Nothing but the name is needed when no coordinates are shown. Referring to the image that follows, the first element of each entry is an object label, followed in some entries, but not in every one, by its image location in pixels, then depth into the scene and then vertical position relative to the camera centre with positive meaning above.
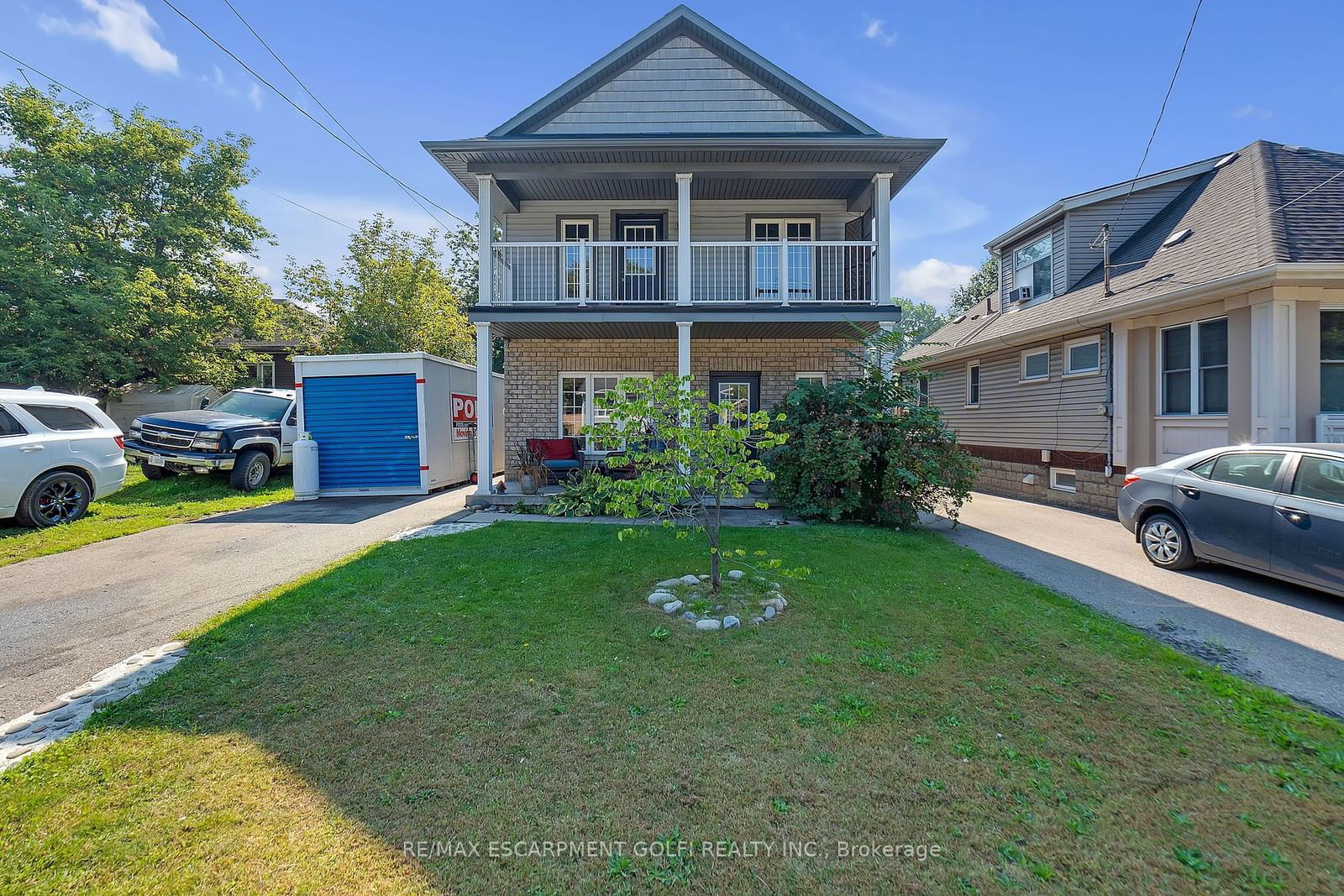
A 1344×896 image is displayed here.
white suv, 7.21 -0.22
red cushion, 10.38 -0.16
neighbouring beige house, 7.30 +1.90
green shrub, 7.82 -0.21
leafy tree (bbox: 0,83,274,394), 14.98 +5.82
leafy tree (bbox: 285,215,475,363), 17.98 +4.85
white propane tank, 10.30 -0.53
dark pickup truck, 10.46 -0.03
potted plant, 9.78 -0.54
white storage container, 10.74 +0.43
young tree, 4.38 -0.06
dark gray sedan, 4.86 -0.70
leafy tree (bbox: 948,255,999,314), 33.81 +10.24
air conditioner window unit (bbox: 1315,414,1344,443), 7.04 +0.17
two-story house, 9.34 +4.41
